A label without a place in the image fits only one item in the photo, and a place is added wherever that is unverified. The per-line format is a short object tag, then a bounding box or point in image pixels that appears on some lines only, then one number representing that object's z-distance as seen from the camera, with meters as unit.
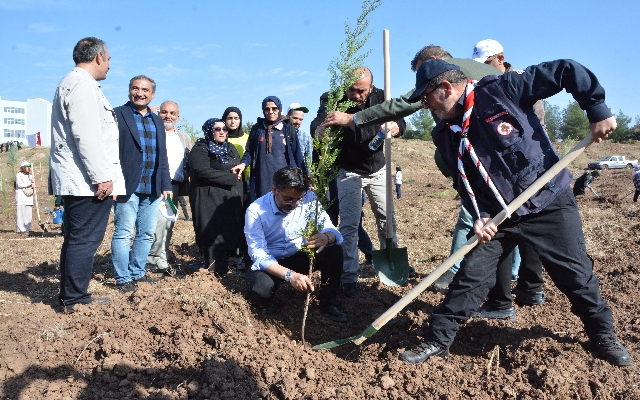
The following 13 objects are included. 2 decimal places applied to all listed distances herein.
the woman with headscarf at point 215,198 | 5.55
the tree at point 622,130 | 47.38
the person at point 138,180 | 4.84
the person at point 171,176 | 5.91
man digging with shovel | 2.86
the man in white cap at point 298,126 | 5.53
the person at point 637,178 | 5.72
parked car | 26.45
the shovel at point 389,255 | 4.74
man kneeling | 3.97
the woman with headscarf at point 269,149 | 5.30
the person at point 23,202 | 11.62
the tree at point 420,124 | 54.59
